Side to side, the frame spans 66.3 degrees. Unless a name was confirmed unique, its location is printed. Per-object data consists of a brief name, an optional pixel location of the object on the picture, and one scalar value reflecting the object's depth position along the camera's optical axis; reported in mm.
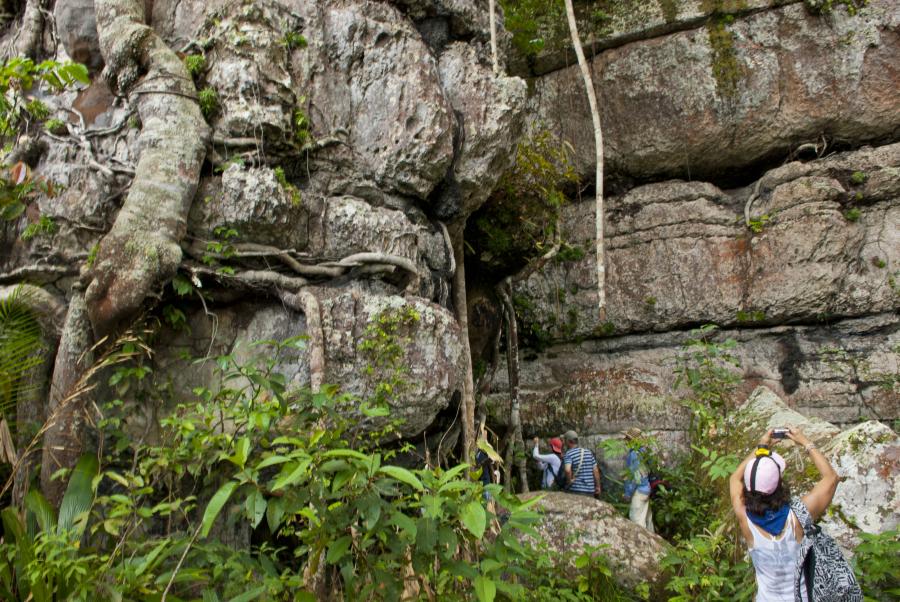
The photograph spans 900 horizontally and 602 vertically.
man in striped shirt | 7078
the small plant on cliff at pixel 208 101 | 5230
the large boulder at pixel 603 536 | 5043
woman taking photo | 3113
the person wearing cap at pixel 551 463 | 7414
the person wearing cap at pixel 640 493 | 6734
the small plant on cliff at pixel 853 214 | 8398
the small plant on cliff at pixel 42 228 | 5066
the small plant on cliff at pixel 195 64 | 5359
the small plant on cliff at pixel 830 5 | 8648
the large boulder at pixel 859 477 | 4742
